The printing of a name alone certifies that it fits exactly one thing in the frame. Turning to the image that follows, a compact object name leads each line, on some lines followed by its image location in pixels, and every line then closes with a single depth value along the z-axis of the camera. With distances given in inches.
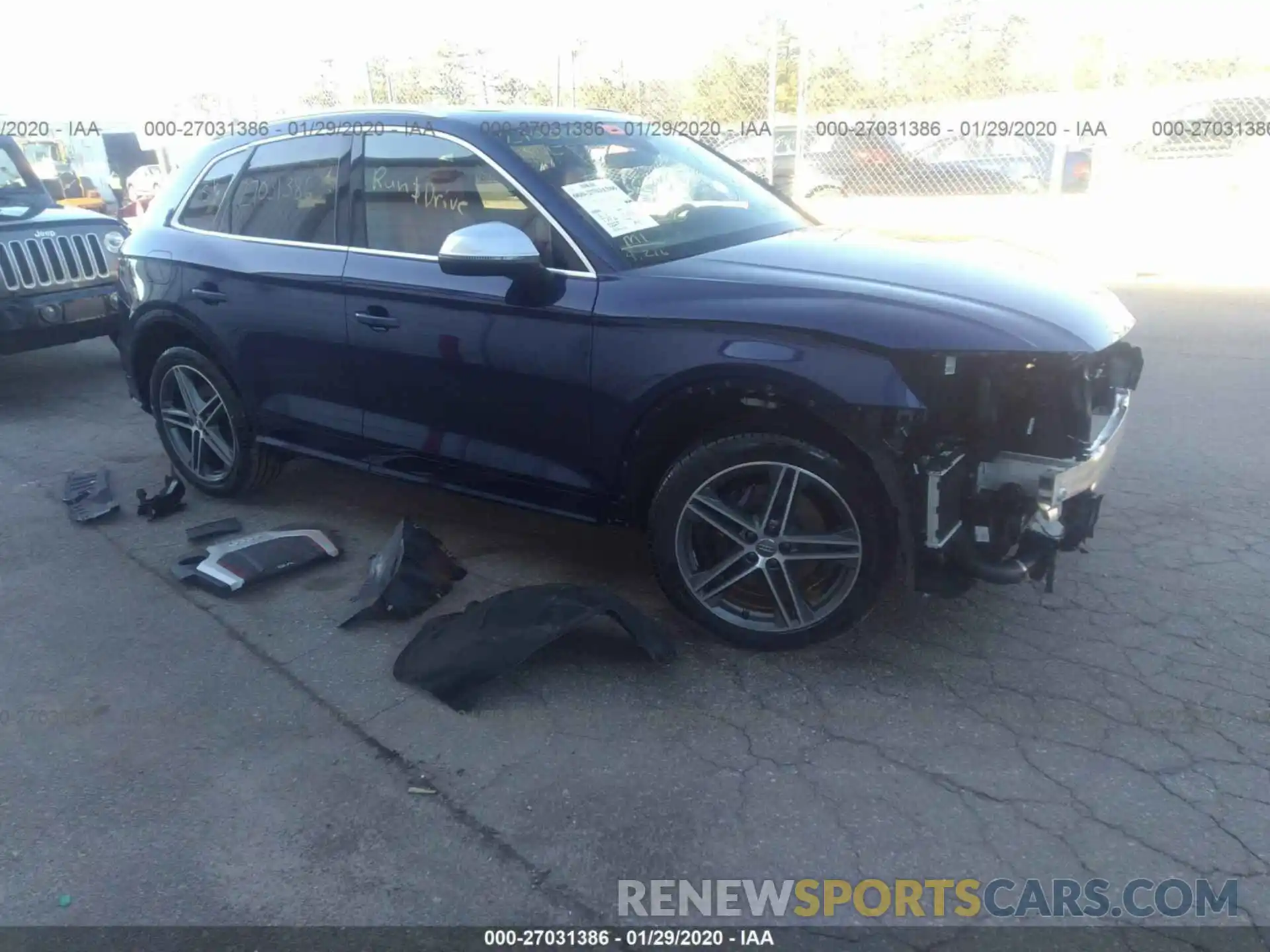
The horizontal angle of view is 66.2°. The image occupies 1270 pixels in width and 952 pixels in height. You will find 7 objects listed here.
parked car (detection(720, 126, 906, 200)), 493.7
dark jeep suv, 270.7
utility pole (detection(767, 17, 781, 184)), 389.4
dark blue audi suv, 117.1
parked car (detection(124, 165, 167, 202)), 649.6
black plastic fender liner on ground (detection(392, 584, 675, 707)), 128.0
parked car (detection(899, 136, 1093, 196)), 482.0
